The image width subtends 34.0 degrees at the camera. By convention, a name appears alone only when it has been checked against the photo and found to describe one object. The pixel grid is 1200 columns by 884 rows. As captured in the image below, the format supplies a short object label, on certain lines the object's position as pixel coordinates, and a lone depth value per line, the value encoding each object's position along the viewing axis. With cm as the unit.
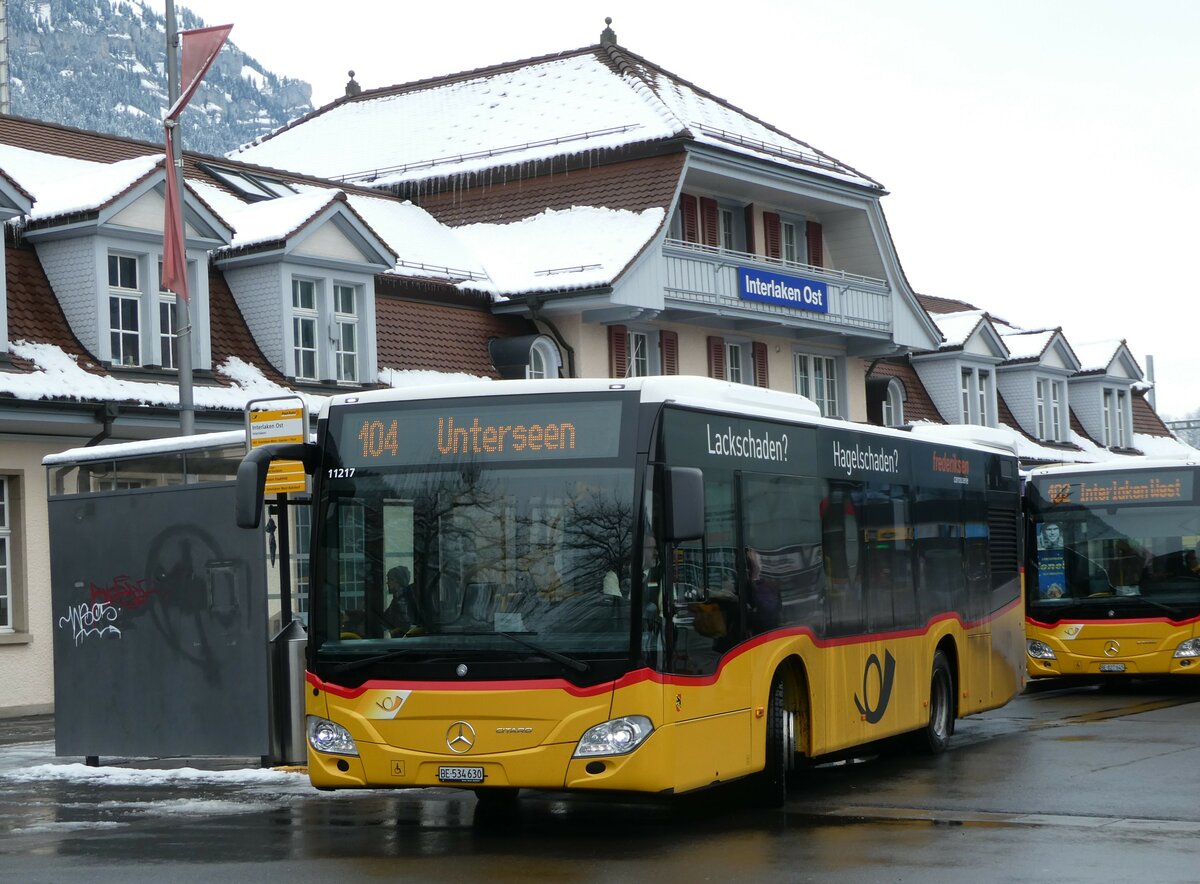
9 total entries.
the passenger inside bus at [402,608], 1139
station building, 2495
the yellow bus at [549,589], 1105
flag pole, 2005
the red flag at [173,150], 2034
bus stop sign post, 1496
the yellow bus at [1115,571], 2280
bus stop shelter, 1545
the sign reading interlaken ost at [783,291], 3631
